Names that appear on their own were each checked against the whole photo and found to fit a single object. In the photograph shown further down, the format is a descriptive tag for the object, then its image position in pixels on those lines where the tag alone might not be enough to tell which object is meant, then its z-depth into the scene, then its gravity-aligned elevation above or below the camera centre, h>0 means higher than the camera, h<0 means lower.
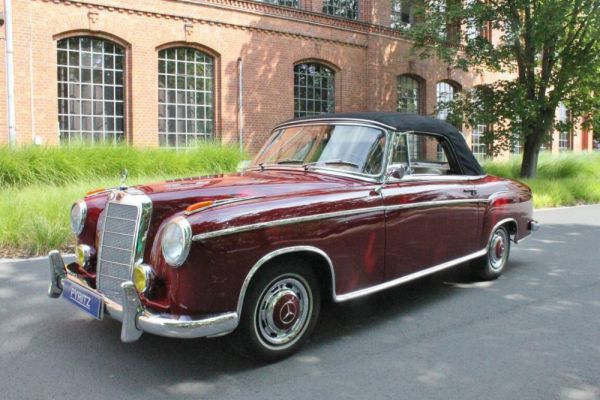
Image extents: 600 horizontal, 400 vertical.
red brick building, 15.03 +3.55
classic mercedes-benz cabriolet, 3.43 -0.40
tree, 17.38 +3.69
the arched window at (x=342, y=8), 21.03 +6.37
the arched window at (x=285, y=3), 19.43 +6.08
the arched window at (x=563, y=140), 32.00 +2.11
